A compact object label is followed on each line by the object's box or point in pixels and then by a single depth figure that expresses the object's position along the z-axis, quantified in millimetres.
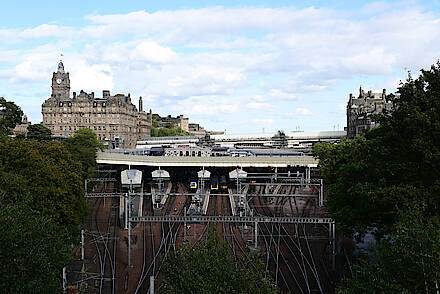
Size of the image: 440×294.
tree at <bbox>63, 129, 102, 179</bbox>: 77688
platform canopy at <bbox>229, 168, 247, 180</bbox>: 84981
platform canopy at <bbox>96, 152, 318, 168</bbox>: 90000
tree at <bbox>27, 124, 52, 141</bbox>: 116750
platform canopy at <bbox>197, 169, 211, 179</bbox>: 85831
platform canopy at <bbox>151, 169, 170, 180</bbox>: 89050
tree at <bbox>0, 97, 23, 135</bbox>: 113350
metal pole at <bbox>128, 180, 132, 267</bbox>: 45928
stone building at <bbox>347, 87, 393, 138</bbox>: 172000
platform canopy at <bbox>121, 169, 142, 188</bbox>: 79750
